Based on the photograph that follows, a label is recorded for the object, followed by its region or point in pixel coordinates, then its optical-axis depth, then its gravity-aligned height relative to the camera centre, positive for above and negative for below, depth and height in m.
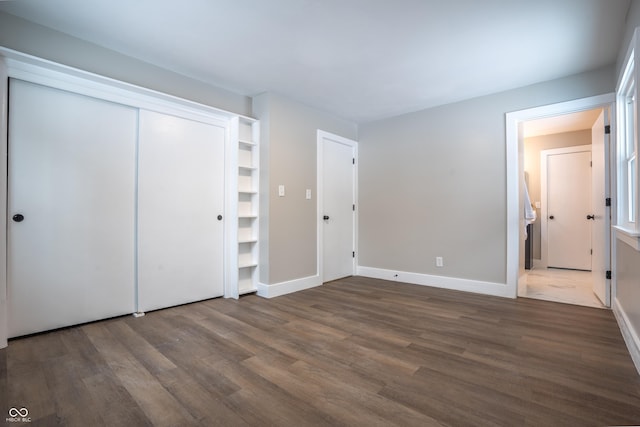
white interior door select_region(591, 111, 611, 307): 2.97 +0.00
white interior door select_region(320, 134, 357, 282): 4.19 +0.15
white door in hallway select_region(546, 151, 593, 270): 5.01 +0.12
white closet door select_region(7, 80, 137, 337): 2.19 +0.06
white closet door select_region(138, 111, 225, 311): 2.82 +0.05
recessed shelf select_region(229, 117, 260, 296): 3.51 +0.16
